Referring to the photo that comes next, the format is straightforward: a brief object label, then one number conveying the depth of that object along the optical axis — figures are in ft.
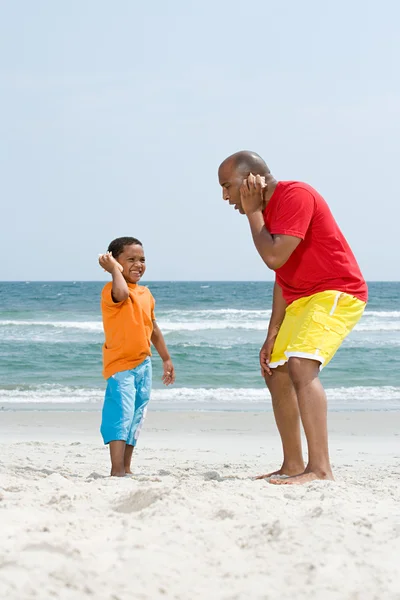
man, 12.46
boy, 14.56
